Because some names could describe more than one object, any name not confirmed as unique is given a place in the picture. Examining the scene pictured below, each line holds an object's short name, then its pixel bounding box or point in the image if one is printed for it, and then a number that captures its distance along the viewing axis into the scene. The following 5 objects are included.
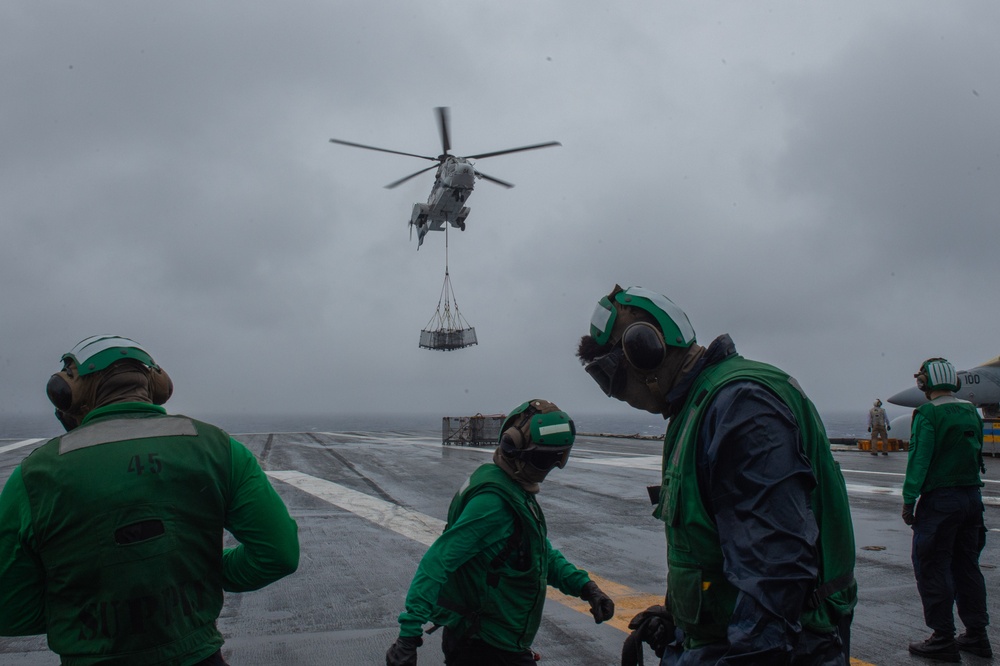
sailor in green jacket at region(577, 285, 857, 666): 1.85
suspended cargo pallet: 31.47
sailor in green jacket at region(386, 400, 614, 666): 3.05
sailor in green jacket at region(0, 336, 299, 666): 2.28
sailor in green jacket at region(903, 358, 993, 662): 5.01
